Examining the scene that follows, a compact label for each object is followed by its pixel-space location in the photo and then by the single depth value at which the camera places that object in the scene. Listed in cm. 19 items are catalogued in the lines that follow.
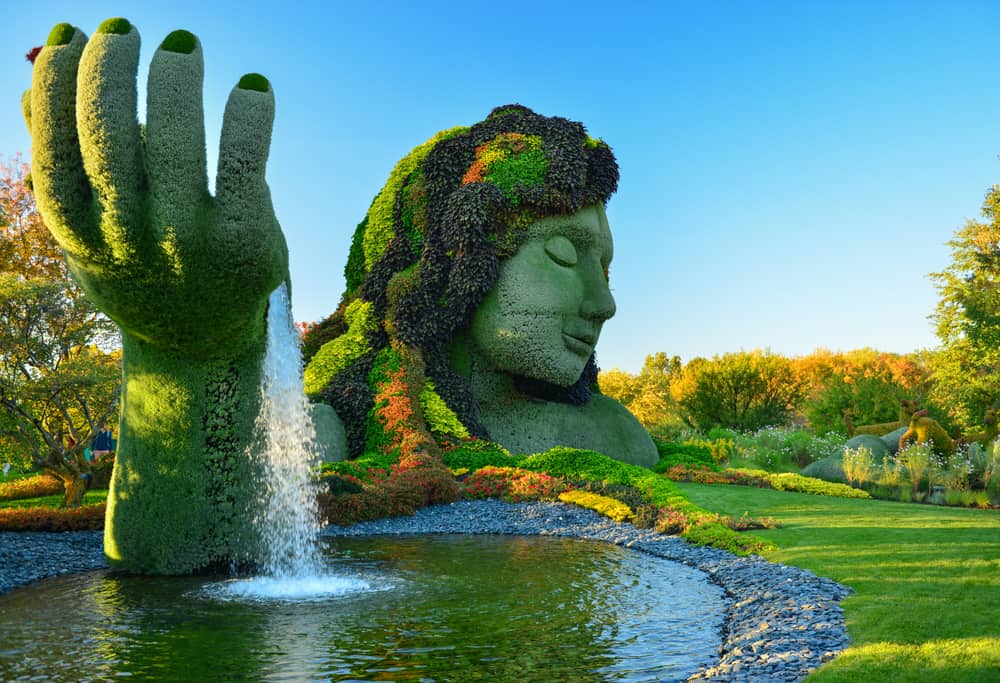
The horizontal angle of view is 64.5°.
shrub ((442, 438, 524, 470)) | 1429
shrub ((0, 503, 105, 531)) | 974
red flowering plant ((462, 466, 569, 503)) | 1250
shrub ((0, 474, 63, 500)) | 1645
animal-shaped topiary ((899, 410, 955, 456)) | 1677
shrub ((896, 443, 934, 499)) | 1472
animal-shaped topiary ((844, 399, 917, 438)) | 2261
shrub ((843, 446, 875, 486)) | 1533
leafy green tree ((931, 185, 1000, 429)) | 2228
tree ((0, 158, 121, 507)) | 1326
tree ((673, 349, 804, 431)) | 2766
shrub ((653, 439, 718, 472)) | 1717
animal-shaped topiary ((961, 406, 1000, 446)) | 2009
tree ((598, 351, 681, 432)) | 2917
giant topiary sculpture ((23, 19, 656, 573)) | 633
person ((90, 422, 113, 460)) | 3015
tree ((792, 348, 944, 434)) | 2617
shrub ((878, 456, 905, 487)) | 1470
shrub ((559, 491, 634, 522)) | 1108
